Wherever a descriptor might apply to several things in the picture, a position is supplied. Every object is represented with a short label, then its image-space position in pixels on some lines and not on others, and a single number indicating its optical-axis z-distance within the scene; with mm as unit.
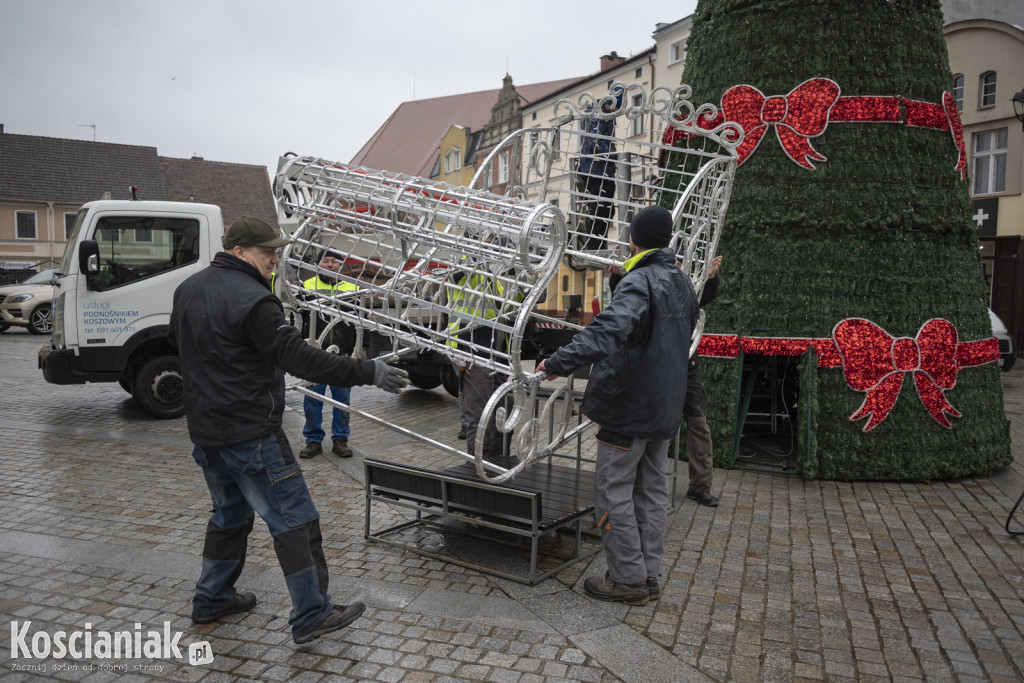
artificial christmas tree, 6637
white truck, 8734
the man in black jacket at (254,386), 3484
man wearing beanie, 4059
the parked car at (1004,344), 15358
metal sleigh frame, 3947
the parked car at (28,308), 20166
